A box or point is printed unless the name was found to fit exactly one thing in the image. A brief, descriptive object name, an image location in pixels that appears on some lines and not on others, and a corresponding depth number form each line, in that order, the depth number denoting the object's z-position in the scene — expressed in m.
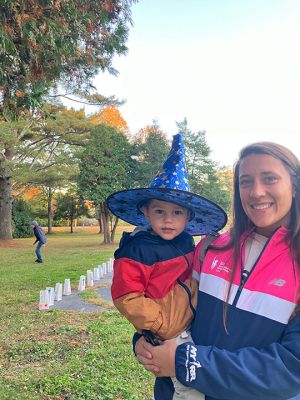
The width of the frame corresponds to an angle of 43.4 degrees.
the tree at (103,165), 21.05
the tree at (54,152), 23.02
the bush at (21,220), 30.75
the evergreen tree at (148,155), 22.34
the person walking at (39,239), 14.79
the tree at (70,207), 38.59
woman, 1.27
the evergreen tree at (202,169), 25.27
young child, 1.63
